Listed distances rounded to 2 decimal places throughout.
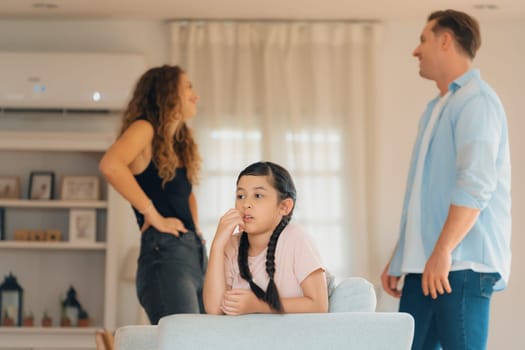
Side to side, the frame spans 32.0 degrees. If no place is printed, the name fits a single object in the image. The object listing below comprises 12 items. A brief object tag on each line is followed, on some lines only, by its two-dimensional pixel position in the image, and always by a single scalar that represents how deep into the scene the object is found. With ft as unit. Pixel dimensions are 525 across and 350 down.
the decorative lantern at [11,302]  18.03
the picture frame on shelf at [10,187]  18.66
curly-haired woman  10.16
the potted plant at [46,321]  18.20
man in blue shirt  8.76
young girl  7.27
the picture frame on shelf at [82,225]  18.24
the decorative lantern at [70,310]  18.21
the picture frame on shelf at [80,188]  18.47
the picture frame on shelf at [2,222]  18.69
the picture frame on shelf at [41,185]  18.58
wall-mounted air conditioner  18.65
